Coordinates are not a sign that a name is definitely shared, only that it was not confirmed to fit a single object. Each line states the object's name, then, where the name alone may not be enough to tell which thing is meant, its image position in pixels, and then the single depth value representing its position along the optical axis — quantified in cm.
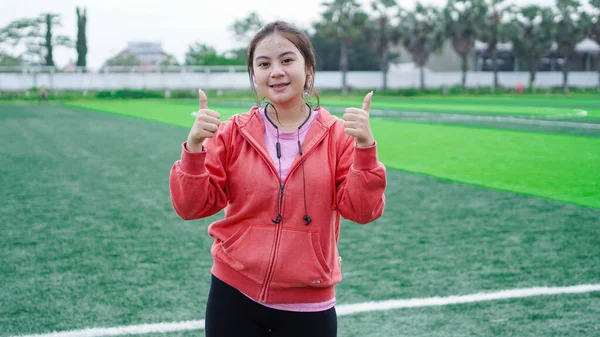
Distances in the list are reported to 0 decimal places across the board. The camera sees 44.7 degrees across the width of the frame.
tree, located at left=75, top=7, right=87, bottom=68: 7550
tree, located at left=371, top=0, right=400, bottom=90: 7274
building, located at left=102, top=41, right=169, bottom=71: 17415
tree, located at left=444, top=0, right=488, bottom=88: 6994
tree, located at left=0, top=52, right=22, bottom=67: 8062
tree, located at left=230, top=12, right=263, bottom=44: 9525
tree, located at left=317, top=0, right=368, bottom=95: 7262
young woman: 248
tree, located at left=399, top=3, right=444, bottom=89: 6994
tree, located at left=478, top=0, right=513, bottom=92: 6912
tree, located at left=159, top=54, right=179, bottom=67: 9767
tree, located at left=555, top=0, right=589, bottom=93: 6806
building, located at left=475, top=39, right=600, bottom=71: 8154
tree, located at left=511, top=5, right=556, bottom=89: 6856
